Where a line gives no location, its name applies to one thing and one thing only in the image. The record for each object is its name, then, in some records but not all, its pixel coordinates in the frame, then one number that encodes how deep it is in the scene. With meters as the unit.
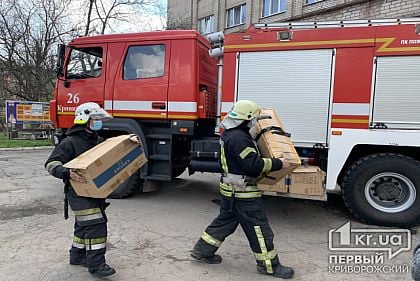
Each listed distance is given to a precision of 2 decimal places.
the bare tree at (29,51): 18.56
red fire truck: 4.37
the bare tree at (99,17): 19.15
